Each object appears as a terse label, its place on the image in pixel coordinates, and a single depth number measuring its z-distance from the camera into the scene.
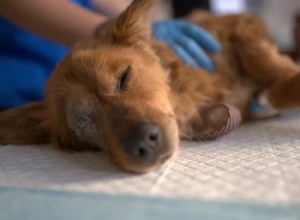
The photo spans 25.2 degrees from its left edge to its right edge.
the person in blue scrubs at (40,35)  0.61
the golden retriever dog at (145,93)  0.45
